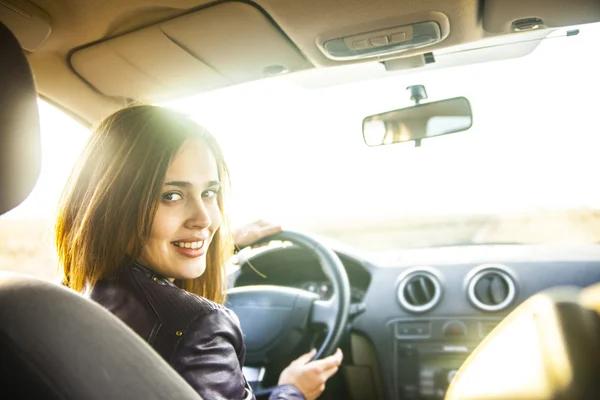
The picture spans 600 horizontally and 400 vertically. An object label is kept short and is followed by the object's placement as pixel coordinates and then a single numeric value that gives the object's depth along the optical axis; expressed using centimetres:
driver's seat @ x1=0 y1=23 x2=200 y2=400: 97
